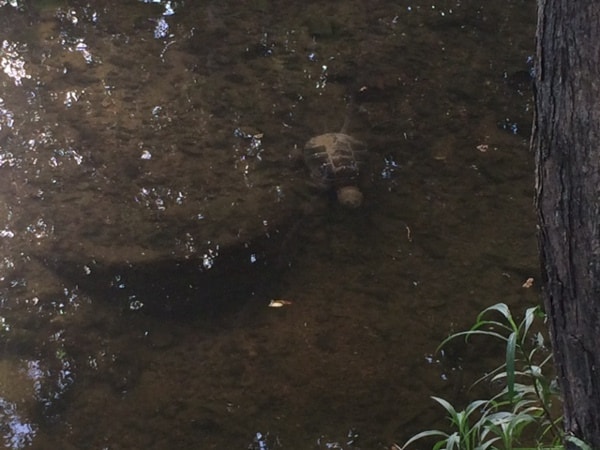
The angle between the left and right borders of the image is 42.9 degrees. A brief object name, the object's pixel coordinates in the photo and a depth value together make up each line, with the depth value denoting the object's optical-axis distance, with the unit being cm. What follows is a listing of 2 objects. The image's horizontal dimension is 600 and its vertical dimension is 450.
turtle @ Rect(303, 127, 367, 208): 429
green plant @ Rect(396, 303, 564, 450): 181
